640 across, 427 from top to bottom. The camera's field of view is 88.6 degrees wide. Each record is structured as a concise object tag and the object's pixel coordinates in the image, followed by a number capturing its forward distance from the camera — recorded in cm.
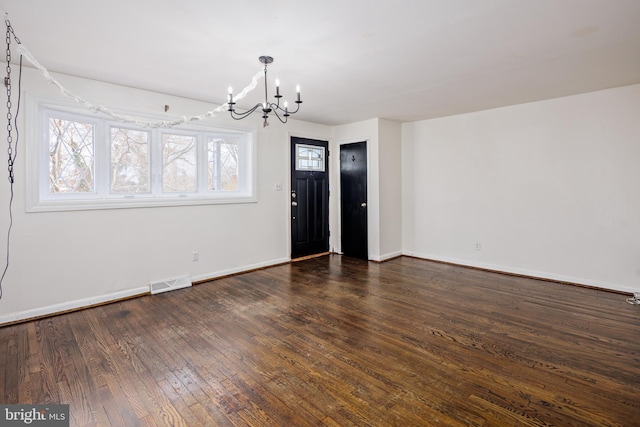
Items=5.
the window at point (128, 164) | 335
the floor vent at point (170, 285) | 394
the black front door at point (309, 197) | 555
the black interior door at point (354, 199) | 565
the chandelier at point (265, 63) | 266
